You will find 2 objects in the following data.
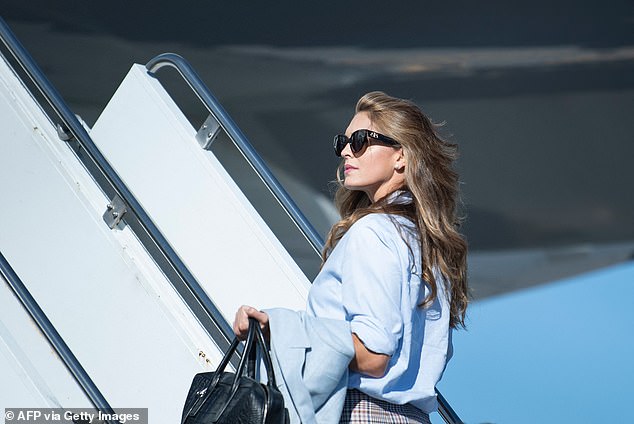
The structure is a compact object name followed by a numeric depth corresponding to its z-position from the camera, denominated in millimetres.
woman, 15838
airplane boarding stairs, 16980
